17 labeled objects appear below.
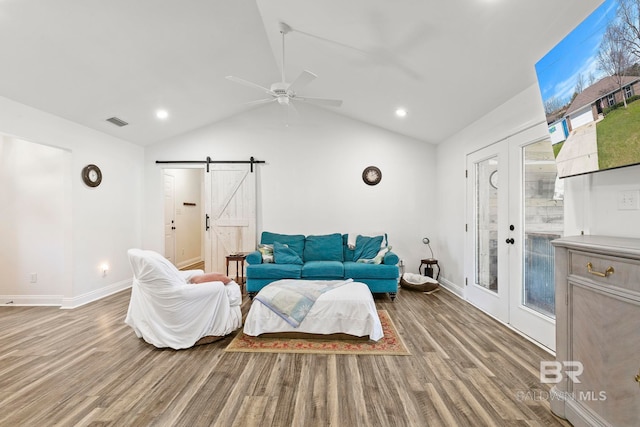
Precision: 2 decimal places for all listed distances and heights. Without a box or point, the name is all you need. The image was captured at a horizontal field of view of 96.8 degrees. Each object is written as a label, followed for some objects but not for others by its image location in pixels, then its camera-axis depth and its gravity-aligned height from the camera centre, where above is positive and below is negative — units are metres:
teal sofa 4.15 -0.72
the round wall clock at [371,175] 5.30 +0.76
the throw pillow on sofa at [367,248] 4.68 -0.54
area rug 2.60 -1.24
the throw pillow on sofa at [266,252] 4.51 -0.59
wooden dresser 1.33 -0.61
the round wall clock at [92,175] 4.12 +0.62
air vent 4.18 +1.44
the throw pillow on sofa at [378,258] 4.30 -0.65
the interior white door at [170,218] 5.98 -0.03
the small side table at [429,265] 4.83 -0.90
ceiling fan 2.75 +1.33
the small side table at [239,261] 4.82 -0.81
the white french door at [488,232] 3.24 -0.21
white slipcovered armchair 2.63 -0.87
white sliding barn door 5.30 +0.06
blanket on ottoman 2.81 -0.84
